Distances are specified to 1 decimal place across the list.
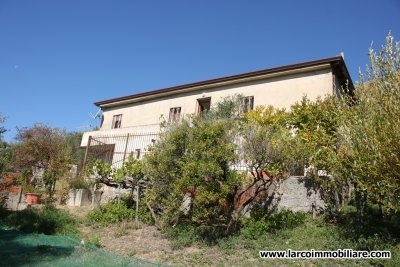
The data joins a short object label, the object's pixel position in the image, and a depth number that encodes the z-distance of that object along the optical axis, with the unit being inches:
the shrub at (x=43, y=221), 509.0
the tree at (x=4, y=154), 563.0
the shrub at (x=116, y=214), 558.6
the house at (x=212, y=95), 778.2
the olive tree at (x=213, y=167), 442.3
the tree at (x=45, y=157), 762.2
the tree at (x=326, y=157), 442.3
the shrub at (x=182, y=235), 430.0
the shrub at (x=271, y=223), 436.8
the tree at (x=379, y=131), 296.0
